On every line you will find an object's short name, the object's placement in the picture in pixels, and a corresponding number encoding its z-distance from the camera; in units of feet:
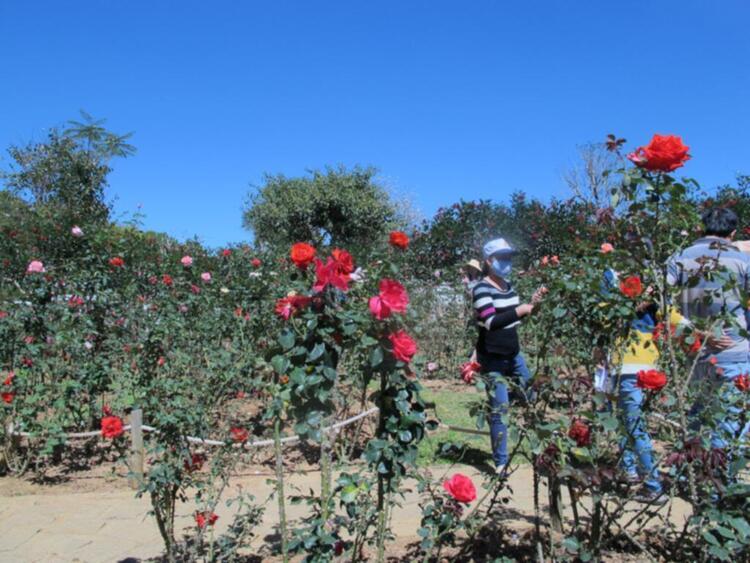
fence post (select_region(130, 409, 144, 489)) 11.91
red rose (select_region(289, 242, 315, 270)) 5.67
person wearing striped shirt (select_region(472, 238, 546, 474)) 11.85
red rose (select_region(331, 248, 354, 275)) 5.64
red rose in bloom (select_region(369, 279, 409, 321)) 5.33
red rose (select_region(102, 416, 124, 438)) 8.54
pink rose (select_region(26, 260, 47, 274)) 15.08
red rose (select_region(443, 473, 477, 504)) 6.38
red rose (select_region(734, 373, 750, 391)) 7.07
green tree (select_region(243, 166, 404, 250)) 76.95
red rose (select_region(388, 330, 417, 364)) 5.53
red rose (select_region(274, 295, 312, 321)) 5.69
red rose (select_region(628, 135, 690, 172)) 5.60
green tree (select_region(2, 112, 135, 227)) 46.19
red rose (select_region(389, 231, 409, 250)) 10.07
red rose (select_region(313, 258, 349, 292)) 5.53
